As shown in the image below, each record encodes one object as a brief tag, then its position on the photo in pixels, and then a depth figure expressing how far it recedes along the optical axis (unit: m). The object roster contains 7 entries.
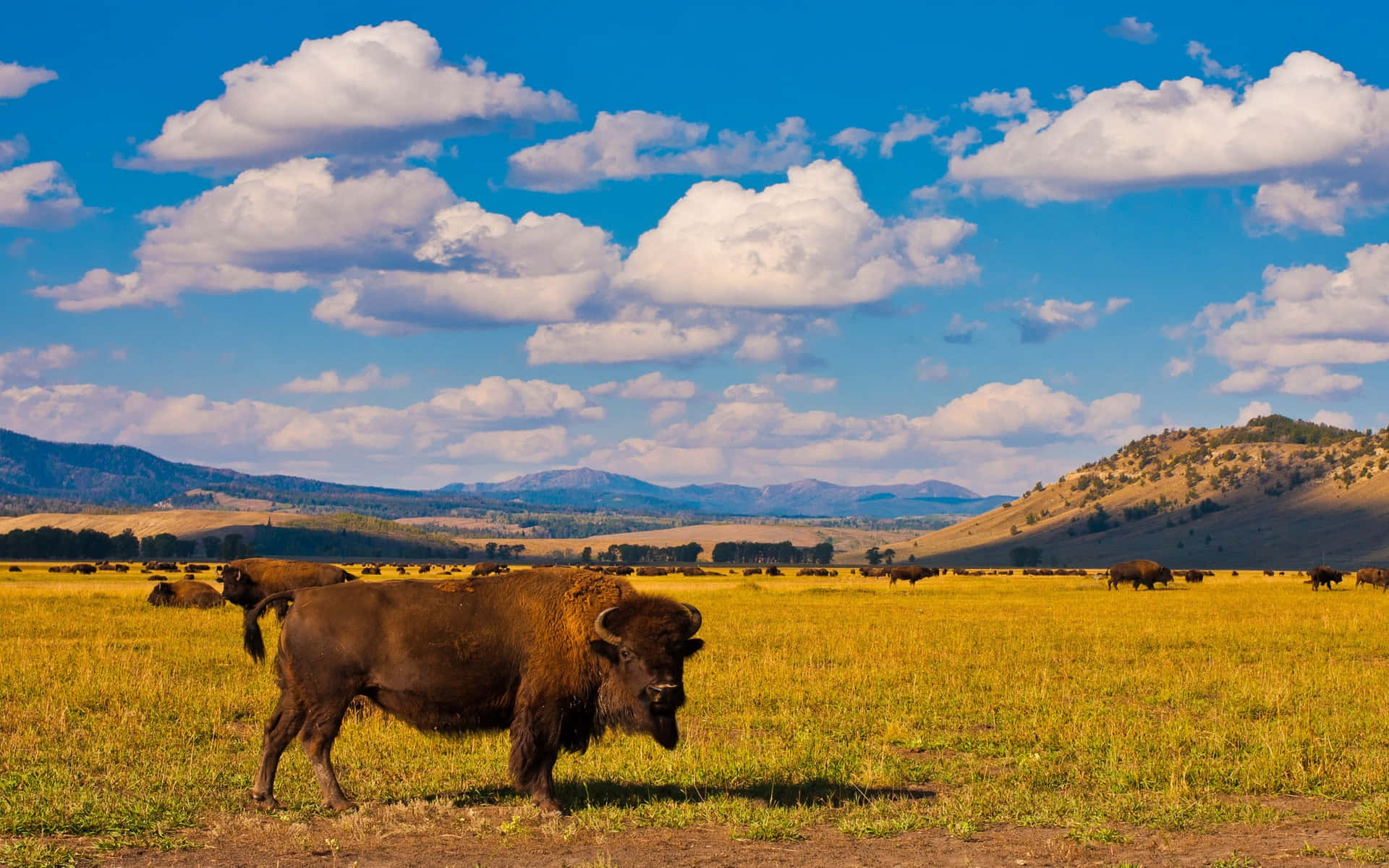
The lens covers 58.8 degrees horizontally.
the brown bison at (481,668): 12.01
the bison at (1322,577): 68.89
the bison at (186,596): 44.59
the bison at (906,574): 85.69
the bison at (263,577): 32.56
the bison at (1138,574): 73.44
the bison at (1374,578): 69.56
